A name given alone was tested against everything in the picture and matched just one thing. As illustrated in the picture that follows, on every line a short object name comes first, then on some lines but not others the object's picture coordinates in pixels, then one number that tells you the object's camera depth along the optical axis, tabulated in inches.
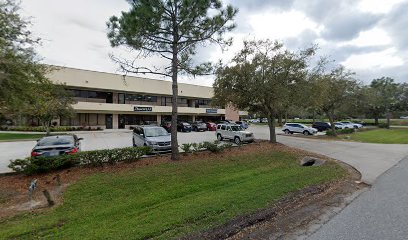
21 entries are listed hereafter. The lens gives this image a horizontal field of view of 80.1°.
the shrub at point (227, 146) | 569.6
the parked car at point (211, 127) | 1556.3
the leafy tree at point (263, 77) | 665.6
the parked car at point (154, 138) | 521.3
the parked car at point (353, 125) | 1878.0
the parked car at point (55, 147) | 383.9
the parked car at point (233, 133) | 797.9
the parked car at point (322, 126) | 1599.4
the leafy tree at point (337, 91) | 1062.4
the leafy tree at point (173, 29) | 388.2
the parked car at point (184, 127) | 1412.4
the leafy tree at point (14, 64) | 250.1
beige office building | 1427.2
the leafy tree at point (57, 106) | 874.1
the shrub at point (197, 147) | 515.2
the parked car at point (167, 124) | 1353.0
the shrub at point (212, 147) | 524.4
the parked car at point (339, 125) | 1779.7
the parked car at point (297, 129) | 1262.3
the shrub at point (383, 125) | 1943.4
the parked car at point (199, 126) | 1472.7
